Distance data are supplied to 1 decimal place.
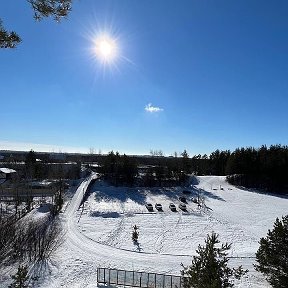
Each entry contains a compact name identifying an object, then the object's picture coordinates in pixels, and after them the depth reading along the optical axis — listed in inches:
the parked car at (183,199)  2290.4
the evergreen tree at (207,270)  514.6
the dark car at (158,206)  2057.1
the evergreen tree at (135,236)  1389.0
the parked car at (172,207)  2050.8
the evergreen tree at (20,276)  559.4
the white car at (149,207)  2043.3
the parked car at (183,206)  2072.1
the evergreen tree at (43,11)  204.4
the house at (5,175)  2535.0
